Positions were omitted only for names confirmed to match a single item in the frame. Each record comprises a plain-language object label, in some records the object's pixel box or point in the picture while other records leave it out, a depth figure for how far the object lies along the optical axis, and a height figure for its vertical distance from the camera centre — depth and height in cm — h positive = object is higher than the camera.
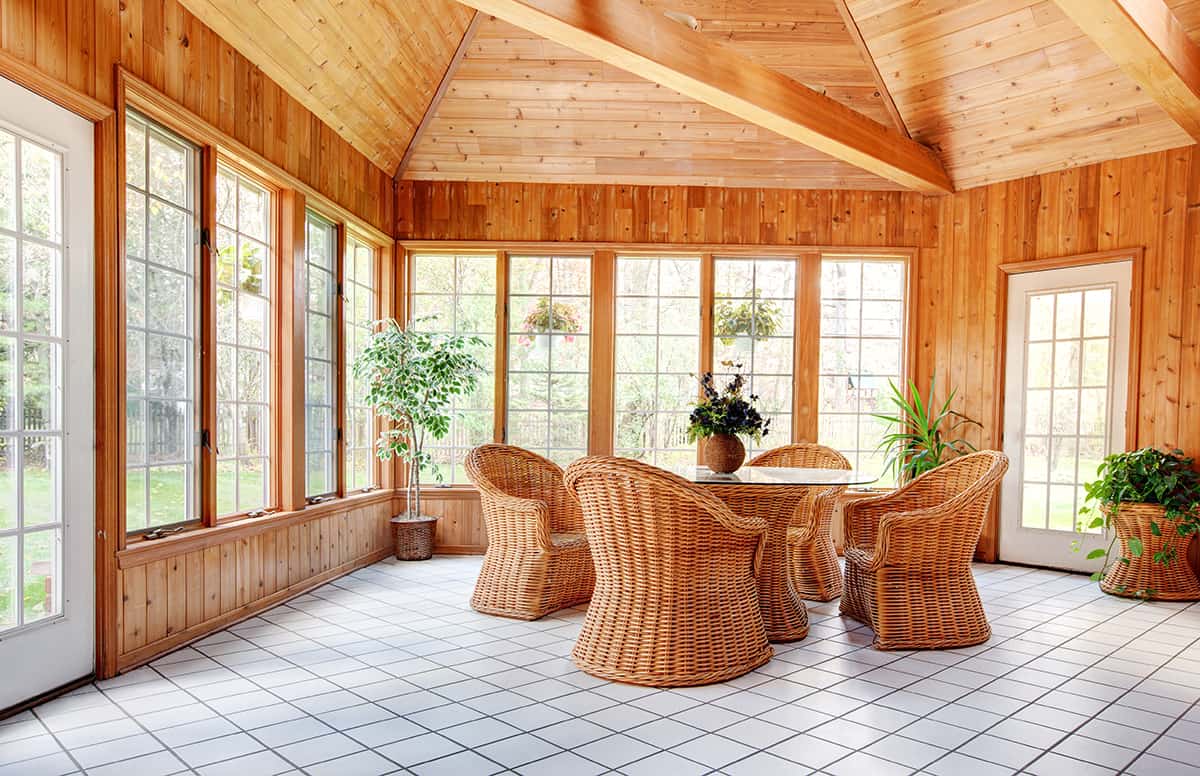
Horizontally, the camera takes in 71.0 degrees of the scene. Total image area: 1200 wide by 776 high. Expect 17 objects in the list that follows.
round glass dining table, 377 -72
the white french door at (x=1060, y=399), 564 -23
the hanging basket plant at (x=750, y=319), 648 +32
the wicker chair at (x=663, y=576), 320 -86
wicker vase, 406 -45
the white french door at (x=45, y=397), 283 -16
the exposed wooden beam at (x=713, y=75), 377 +149
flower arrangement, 404 -27
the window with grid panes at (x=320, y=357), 511 -1
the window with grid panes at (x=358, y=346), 571 +6
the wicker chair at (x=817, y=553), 470 -111
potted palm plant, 616 -53
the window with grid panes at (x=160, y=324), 353 +12
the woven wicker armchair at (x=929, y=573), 378 -96
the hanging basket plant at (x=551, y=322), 645 +27
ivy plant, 490 -74
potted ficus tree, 557 -22
